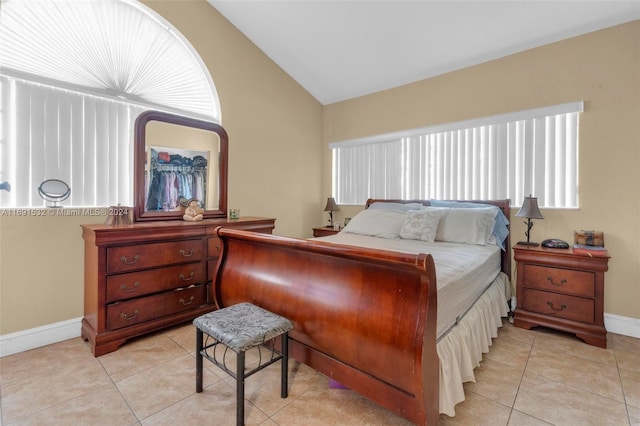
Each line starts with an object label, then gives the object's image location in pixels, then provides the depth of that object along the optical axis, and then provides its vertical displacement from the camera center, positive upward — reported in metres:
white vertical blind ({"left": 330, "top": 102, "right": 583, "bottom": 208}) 2.76 +0.59
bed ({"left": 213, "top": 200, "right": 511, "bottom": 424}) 1.25 -0.52
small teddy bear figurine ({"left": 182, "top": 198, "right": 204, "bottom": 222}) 2.76 -0.02
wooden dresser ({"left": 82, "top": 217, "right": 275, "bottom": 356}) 2.14 -0.53
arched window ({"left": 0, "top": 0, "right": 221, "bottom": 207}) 2.17 +1.02
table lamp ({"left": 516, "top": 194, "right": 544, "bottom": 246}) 2.58 +0.02
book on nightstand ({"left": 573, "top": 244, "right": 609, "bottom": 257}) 2.27 -0.30
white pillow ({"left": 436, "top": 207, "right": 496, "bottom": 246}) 2.70 -0.13
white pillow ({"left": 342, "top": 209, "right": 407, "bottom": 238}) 3.05 -0.12
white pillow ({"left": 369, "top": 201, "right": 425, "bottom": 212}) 3.37 +0.07
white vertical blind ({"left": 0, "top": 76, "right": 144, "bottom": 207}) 2.18 +0.52
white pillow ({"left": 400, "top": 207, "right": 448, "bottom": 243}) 2.80 -0.12
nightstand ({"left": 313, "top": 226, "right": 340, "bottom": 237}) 3.89 -0.27
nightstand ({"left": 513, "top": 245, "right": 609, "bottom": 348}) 2.27 -0.64
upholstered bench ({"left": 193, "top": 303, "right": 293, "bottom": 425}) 1.42 -0.62
